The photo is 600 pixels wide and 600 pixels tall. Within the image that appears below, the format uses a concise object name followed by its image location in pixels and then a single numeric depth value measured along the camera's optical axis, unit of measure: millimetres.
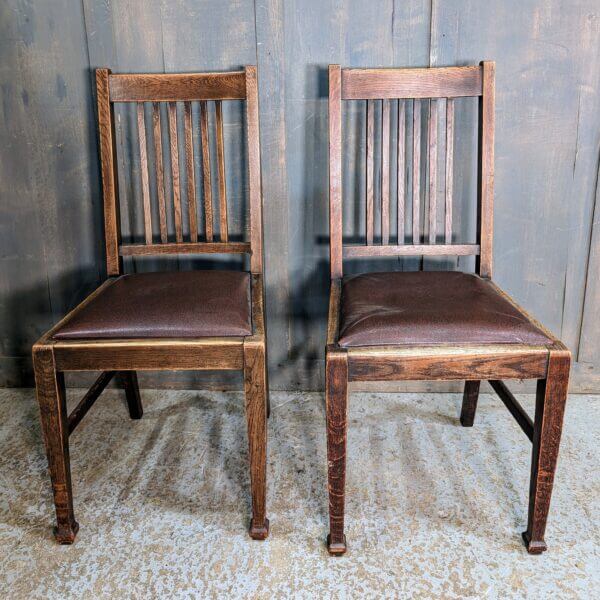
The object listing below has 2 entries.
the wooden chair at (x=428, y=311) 1235
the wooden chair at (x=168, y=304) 1285
